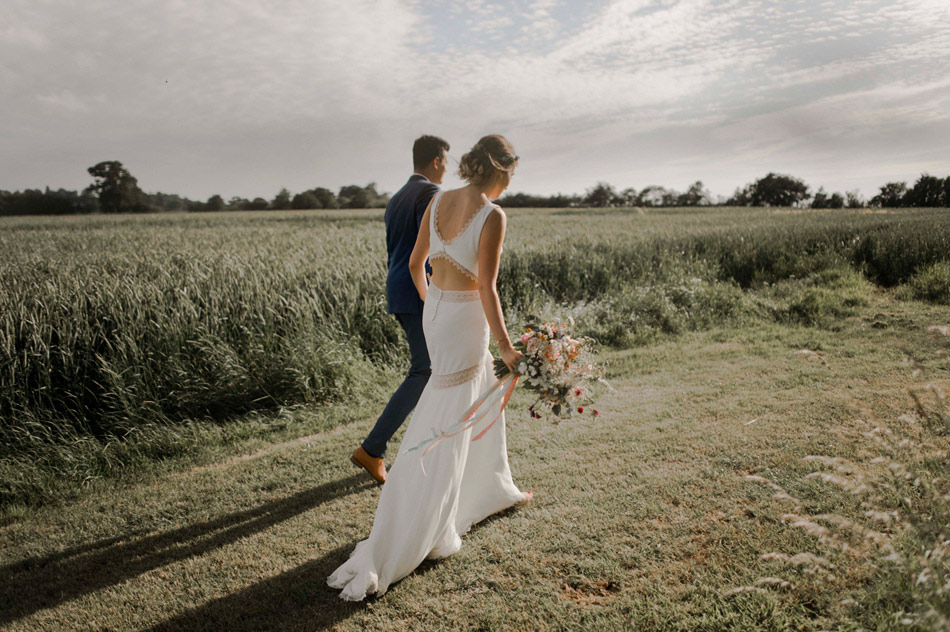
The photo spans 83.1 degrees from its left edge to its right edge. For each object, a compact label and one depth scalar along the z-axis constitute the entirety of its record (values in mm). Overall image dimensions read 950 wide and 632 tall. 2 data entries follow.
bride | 2834
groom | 3938
